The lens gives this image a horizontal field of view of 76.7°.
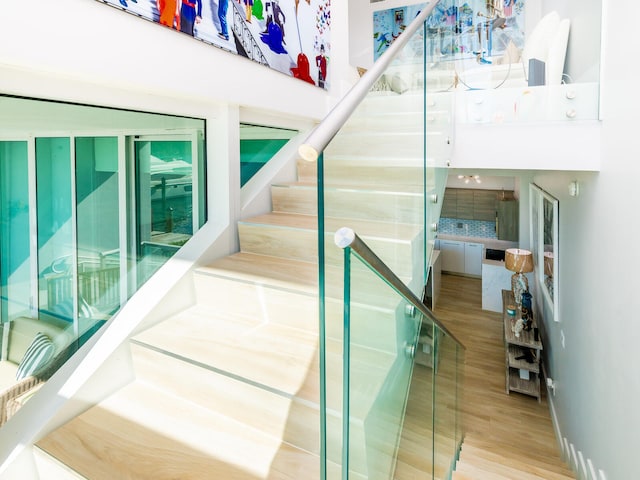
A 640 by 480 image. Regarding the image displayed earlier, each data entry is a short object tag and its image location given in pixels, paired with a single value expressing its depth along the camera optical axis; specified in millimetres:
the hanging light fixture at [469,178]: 9034
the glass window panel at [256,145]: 2701
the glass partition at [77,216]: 1601
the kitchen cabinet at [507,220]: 8703
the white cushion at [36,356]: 1659
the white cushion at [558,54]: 3287
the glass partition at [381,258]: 902
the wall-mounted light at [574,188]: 3191
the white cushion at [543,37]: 3604
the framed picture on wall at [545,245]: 4234
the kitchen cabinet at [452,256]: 9633
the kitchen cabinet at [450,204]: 9672
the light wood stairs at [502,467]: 2969
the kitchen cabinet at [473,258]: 9406
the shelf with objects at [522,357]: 5031
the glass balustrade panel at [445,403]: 2262
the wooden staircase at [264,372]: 991
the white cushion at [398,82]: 1516
